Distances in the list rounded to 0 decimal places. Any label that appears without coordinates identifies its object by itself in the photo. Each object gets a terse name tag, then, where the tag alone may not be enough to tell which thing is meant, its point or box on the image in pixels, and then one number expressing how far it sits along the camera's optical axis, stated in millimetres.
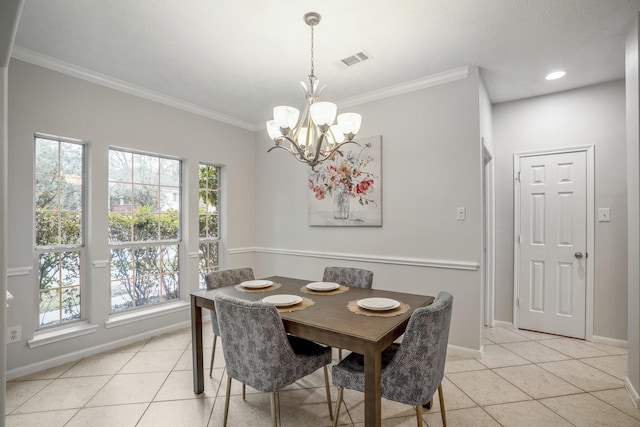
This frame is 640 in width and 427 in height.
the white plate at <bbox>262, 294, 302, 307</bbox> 1926
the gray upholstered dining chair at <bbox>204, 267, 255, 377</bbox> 2476
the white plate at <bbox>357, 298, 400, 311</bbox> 1831
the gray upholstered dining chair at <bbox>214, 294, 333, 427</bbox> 1618
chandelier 1962
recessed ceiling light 2904
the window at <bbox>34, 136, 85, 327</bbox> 2740
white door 3240
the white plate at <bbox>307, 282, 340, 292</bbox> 2330
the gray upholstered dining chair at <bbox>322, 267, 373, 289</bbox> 2613
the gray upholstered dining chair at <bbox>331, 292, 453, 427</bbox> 1495
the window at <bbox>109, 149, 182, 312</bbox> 3238
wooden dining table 1452
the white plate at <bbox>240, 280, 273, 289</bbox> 2418
